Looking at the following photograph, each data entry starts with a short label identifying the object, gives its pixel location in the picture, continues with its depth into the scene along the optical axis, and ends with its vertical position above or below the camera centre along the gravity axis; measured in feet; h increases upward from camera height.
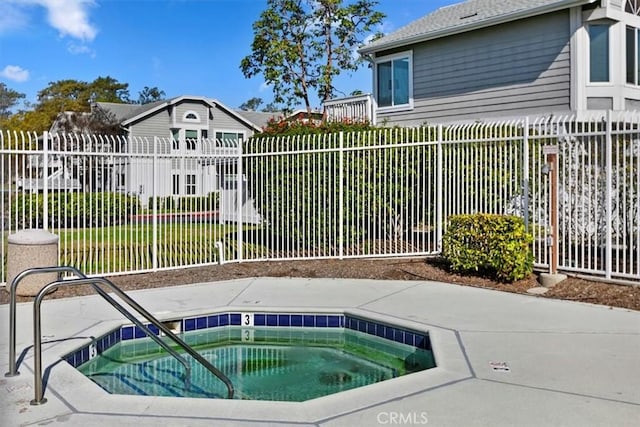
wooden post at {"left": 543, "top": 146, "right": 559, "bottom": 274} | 27.02 -0.19
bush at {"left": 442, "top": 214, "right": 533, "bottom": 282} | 27.48 -1.86
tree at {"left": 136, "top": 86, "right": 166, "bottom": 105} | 255.09 +55.32
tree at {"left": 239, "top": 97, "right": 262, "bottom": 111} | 292.40 +57.19
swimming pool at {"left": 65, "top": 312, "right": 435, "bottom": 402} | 17.06 -5.23
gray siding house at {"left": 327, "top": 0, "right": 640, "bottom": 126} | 39.58 +12.10
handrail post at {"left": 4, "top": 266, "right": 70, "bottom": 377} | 13.89 -2.69
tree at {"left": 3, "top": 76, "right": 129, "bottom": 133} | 135.95 +37.26
